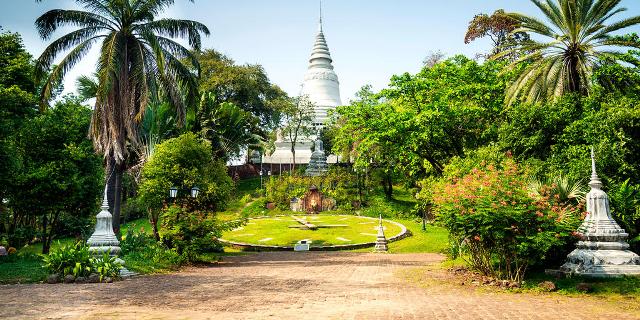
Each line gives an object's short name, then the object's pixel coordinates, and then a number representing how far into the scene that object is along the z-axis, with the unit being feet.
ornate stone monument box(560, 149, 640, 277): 33.94
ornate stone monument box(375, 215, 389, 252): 74.69
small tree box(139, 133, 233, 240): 61.36
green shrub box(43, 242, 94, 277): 39.58
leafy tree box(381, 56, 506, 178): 65.92
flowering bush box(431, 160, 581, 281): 33.68
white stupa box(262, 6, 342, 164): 177.27
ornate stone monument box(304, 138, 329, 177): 143.61
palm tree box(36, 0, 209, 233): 58.70
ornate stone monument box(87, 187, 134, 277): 42.27
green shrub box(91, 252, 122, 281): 39.58
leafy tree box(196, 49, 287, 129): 154.82
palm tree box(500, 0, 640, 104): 54.29
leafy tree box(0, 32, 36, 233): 52.06
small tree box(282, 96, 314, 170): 145.48
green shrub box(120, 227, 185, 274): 48.24
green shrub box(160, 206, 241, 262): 55.06
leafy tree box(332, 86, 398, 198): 68.03
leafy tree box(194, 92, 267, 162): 117.70
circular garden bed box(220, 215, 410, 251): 82.99
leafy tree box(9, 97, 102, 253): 61.46
